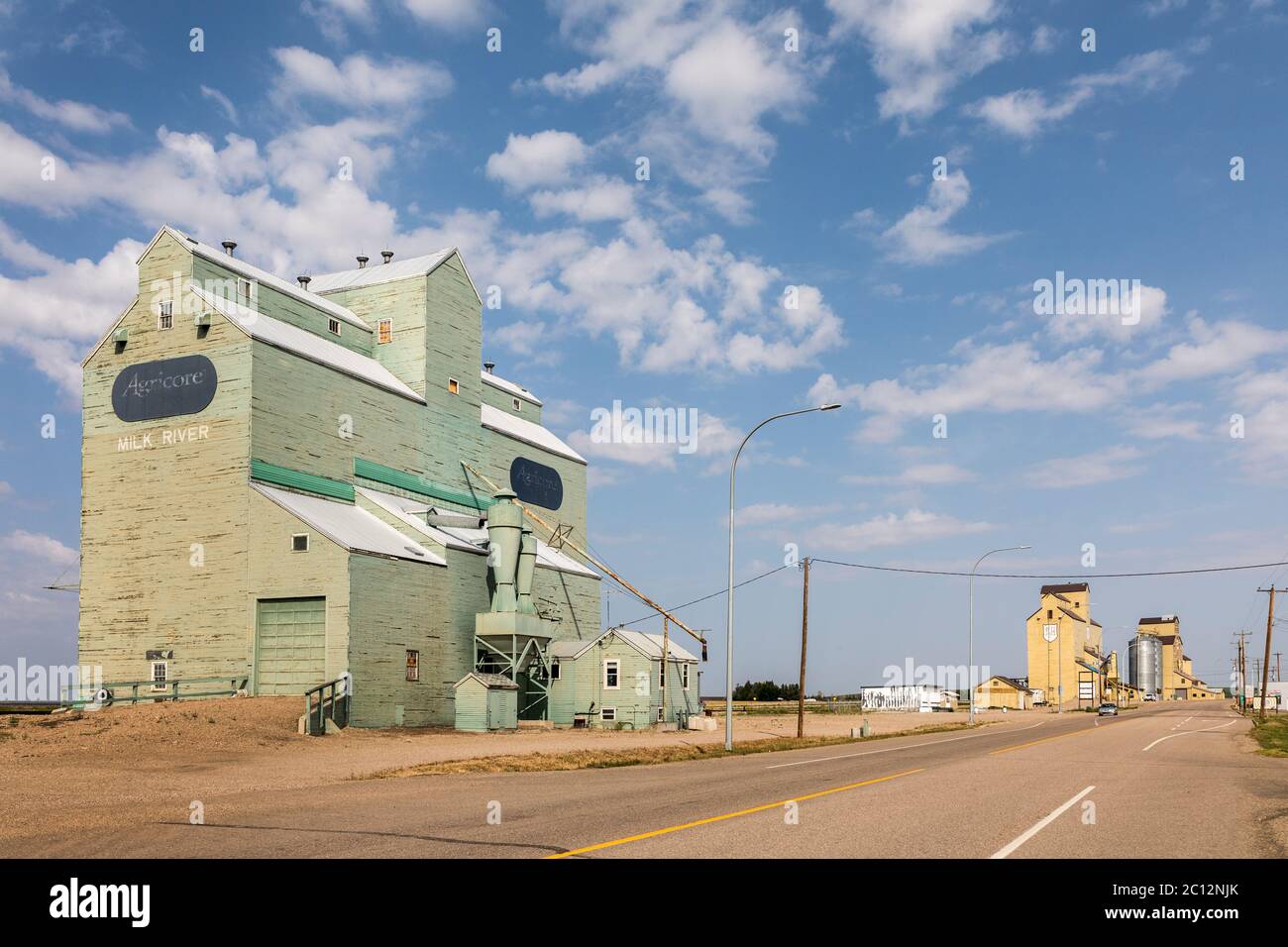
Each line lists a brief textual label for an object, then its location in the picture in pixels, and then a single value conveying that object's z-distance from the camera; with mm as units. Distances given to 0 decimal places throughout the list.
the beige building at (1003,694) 143375
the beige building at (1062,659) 154625
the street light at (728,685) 33062
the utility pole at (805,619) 46156
